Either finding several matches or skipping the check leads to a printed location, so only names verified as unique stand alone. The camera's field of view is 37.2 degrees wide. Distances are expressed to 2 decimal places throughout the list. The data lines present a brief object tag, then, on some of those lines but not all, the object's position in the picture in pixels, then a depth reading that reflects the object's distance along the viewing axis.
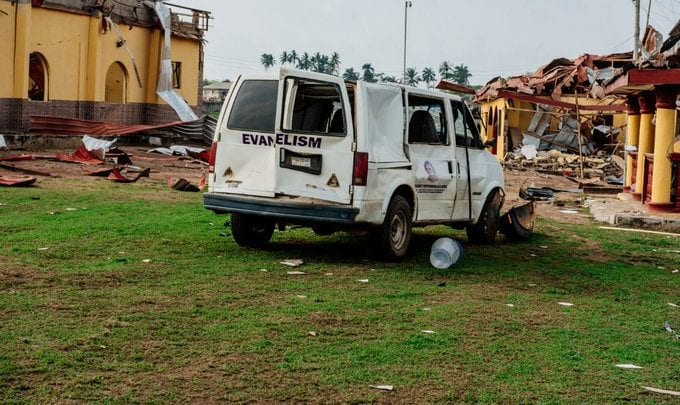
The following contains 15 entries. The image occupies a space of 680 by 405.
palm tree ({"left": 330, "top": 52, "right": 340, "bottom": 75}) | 138.98
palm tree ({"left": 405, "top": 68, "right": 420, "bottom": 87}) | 150.40
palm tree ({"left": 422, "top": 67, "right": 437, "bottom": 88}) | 158.82
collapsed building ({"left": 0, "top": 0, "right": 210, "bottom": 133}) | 30.27
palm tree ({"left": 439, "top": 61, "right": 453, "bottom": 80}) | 157.62
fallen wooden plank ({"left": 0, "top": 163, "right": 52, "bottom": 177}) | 20.97
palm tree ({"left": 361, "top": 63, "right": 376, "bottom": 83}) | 126.71
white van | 10.75
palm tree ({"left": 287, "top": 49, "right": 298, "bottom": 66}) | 136.62
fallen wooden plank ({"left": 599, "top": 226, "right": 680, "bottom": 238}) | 16.17
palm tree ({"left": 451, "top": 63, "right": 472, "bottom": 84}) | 162.12
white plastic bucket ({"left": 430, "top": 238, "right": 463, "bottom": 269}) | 11.30
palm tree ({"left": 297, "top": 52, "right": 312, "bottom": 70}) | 128.00
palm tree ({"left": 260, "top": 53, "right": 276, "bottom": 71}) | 156.88
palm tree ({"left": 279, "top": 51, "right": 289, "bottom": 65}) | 132.95
